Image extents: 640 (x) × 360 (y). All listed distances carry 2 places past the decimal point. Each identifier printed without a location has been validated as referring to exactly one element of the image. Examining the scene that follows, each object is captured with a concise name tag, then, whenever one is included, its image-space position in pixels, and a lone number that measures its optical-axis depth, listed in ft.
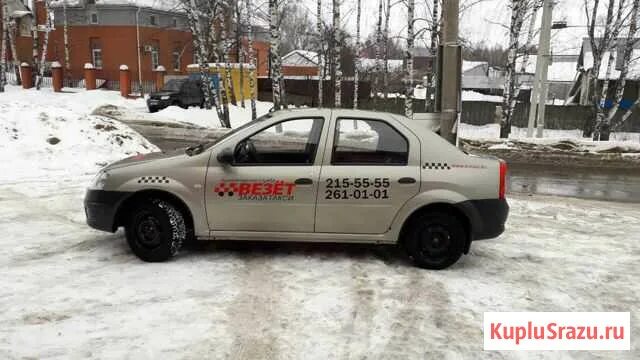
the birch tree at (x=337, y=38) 61.87
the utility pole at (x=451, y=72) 23.81
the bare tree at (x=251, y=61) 77.77
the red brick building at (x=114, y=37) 129.49
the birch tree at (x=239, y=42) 78.84
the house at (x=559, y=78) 181.27
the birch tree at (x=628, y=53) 57.72
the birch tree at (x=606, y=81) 64.28
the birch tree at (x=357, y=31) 80.53
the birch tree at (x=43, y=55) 104.37
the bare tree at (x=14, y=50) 104.17
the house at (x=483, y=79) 212.43
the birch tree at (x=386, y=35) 82.61
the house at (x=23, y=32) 139.54
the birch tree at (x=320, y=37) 76.29
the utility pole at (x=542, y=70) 48.93
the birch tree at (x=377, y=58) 81.20
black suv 85.30
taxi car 16.89
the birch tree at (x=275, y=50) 57.11
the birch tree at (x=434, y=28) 61.11
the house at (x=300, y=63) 178.31
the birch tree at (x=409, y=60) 54.54
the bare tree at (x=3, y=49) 98.18
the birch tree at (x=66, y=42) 127.03
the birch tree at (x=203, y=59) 61.95
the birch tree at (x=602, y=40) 65.00
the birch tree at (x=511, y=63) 57.88
